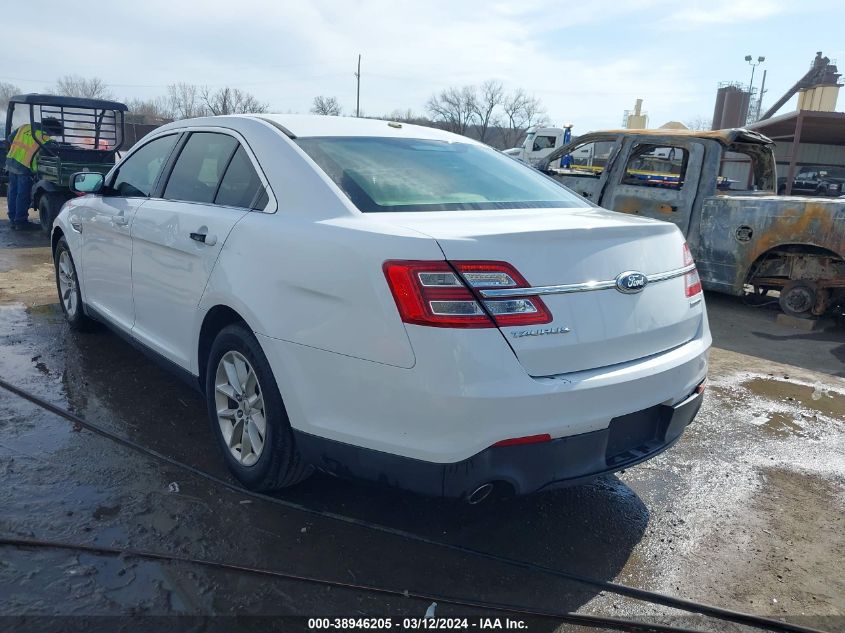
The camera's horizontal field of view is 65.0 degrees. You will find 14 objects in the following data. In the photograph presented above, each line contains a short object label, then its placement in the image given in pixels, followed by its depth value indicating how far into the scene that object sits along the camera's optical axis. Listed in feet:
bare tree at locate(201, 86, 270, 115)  176.25
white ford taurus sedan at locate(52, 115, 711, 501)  7.16
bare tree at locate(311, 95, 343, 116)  203.80
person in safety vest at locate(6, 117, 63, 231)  36.29
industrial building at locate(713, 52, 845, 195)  53.78
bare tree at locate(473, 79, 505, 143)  233.96
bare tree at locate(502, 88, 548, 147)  227.20
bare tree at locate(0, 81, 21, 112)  270.67
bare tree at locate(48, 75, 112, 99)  234.64
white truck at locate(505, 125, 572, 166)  92.63
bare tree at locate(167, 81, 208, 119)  228.84
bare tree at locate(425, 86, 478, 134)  228.02
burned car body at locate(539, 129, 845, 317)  21.02
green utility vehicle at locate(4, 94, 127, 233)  34.60
